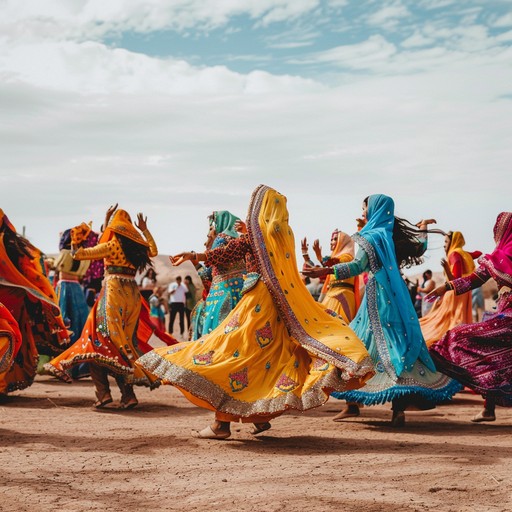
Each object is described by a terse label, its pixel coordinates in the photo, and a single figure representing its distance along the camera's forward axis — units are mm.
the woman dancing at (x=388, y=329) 8984
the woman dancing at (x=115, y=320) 10781
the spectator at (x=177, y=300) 26167
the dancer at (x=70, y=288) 14758
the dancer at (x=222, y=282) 10328
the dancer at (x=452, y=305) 13000
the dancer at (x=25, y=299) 10586
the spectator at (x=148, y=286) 15888
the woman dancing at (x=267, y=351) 7707
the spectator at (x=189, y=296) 26703
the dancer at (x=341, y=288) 12305
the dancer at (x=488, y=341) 9438
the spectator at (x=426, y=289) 19369
